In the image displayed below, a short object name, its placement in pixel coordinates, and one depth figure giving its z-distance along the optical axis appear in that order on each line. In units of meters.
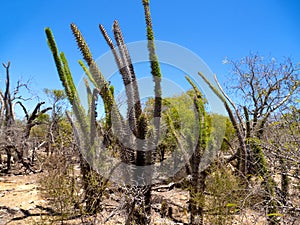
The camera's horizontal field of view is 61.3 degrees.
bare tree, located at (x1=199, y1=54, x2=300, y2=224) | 7.31
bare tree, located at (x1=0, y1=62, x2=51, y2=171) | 11.64
